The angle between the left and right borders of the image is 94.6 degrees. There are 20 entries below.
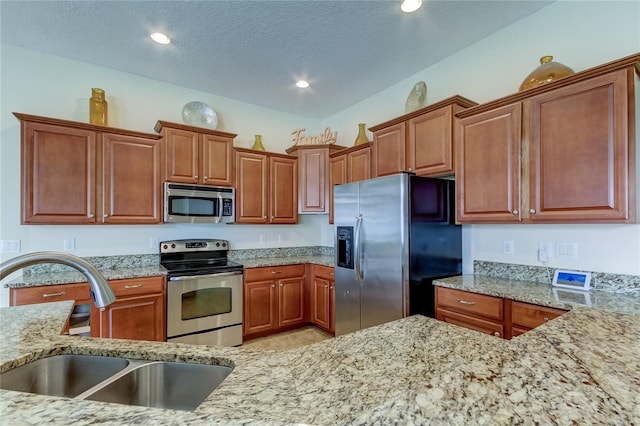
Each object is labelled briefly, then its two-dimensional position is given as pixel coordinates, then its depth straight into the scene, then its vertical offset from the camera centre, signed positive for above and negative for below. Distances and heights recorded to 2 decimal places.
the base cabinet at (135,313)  2.57 -0.87
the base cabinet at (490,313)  1.81 -0.66
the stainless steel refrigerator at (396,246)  2.42 -0.26
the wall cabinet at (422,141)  2.49 +0.70
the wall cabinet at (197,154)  3.11 +0.69
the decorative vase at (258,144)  3.87 +0.94
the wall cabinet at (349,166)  3.41 +0.61
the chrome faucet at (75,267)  0.81 -0.15
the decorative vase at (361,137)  3.69 +0.99
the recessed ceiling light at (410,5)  2.17 +1.57
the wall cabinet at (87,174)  2.52 +0.39
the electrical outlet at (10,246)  2.67 -0.27
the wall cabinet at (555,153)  1.65 +0.41
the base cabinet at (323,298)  3.45 -0.99
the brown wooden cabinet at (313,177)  3.90 +0.52
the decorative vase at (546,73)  2.01 +0.99
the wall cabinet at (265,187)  3.60 +0.36
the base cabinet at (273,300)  3.39 -1.00
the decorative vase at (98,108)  2.87 +1.06
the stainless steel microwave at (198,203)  3.09 +0.14
